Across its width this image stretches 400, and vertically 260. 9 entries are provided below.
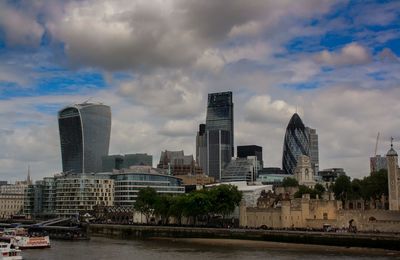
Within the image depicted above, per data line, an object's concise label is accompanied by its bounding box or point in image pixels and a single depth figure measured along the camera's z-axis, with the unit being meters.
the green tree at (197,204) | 144.75
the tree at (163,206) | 160.50
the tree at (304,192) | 163.50
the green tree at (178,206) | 150.61
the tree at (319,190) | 171.00
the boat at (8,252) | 87.18
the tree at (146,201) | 168.75
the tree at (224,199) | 145.75
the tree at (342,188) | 177.48
